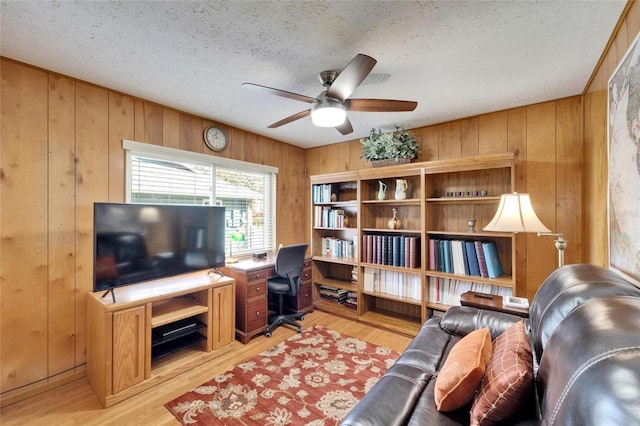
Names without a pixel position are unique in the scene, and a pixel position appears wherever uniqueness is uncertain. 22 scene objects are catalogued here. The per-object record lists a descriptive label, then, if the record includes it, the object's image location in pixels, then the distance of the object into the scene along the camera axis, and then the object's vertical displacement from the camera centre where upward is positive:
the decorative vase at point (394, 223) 3.24 -0.11
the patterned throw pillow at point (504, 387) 0.94 -0.63
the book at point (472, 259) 2.62 -0.45
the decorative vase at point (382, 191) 3.30 +0.28
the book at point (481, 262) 2.56 -0.46
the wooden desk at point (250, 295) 2.79 -0.87
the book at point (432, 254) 2.88 -0.44
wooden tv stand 1.92 -0.98
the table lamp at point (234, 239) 3.15 -0.30
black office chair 2.88 -0.73
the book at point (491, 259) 2.53 -0.43
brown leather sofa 0.59 -0.43
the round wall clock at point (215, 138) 3.04 +0.89
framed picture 1.21 +0.24
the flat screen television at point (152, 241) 2.03 -0.23
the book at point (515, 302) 1.98 -0.68
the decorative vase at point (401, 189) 3.11 +0.29
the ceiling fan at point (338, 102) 1.67 +0.81
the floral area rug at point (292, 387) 1.78 -1.34
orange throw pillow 1.08 -0.68
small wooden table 1.91 -0.69
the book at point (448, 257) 2.79 -0.45
